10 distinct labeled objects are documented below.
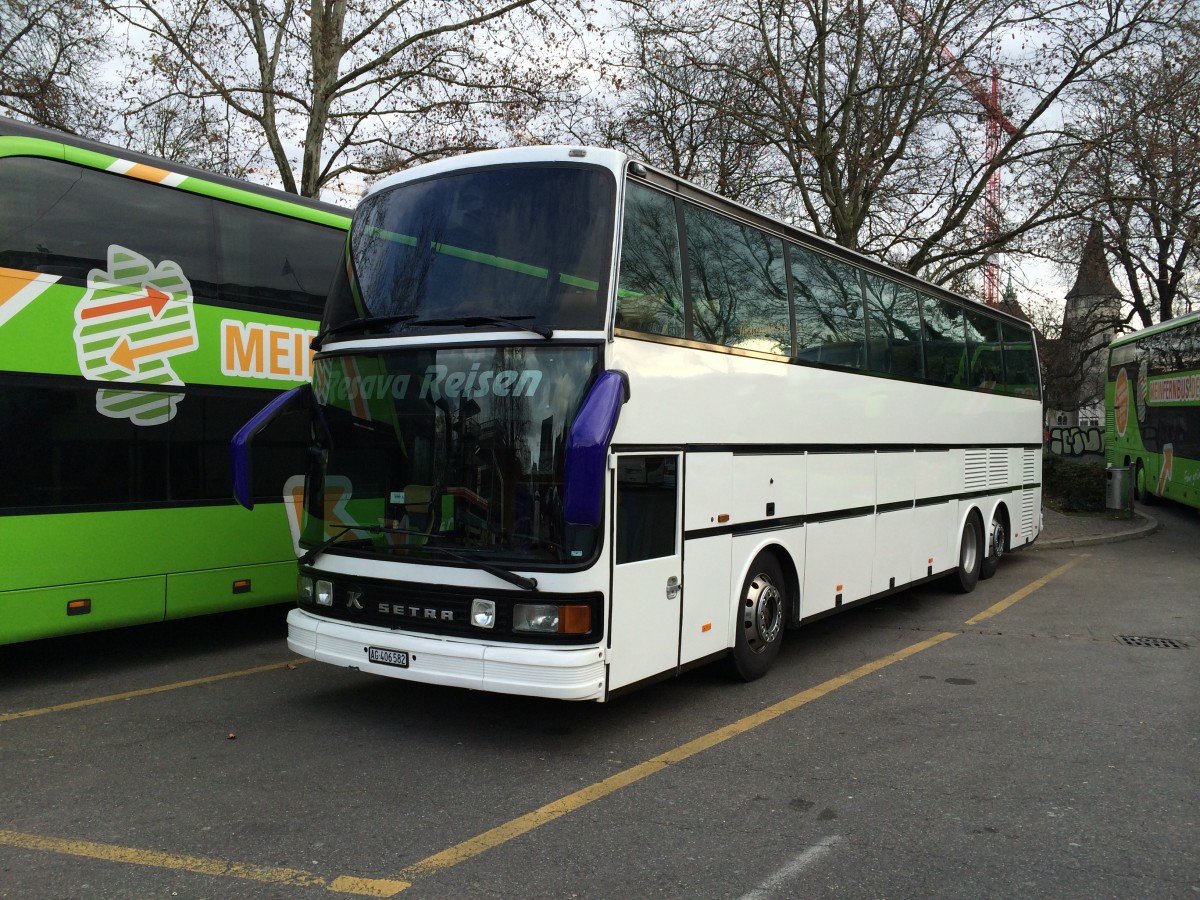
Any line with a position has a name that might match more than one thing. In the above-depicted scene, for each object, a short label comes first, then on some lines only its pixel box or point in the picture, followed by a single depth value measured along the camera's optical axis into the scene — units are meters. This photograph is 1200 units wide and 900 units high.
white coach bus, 5.52
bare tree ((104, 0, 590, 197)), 17.56
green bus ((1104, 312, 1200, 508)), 20.28
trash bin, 20.61
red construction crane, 19.55
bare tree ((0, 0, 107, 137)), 19.44
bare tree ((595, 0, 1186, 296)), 19.64
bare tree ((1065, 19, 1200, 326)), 19.22
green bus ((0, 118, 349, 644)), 6.97
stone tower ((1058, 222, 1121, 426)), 32.12
